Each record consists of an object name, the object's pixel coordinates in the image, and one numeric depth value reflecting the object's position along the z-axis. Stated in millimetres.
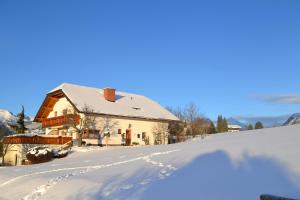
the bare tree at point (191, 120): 47286
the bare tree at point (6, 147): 28215
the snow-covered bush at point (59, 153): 23488
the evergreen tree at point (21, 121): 36270
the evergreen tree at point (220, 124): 57235
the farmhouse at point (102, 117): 31312
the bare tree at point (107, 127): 32382
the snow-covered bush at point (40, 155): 23050
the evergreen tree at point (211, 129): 51663
